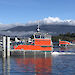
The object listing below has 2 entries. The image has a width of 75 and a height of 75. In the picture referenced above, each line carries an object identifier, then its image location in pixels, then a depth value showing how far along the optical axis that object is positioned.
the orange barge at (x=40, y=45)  63.06
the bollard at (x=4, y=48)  59.57
